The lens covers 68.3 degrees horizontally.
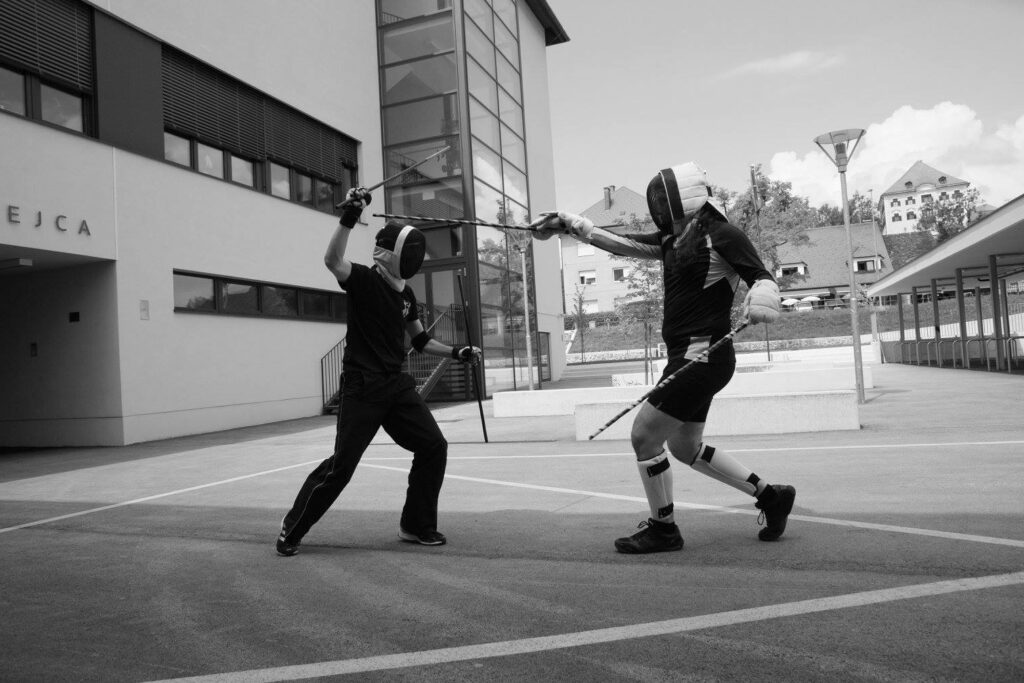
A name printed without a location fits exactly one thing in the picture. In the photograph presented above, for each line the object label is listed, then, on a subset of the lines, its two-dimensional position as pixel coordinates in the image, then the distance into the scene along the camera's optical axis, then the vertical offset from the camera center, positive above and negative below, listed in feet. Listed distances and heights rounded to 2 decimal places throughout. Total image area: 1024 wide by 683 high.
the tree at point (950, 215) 303.56 +50.00
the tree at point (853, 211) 357.69 +64.34
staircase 58.85 -0.38
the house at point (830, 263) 212.84 +23.43
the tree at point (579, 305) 180.51 +14.34
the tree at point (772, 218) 90.43 +16.34
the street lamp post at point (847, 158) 42.16 +11.01
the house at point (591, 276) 215.10 +23.25
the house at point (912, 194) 435.94 +84.53
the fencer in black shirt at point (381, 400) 14.05 -0.60
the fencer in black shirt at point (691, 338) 12.29 +0.22
